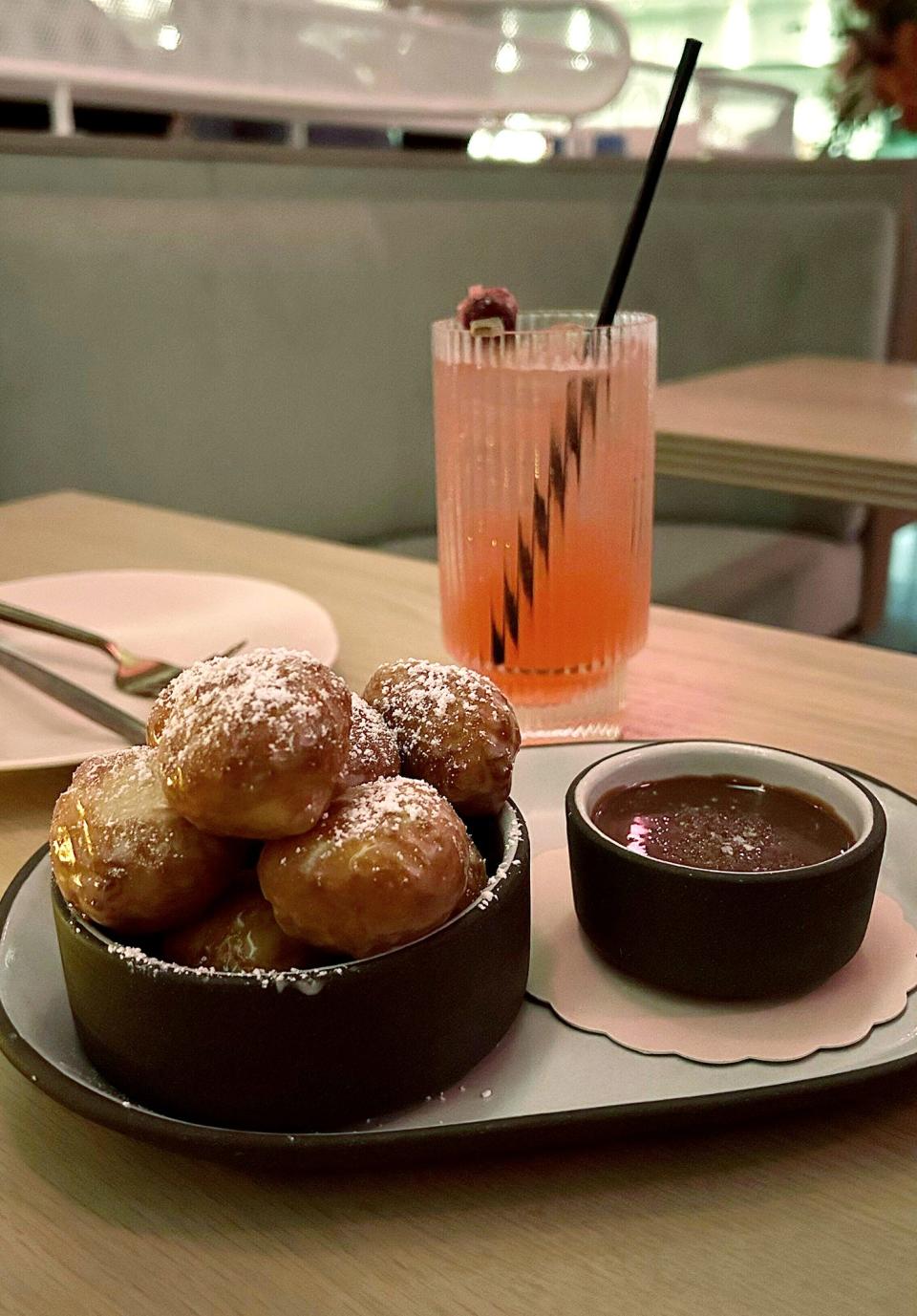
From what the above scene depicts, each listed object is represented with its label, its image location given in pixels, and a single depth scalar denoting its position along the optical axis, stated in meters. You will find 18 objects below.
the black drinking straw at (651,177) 0.71
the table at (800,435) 1.57
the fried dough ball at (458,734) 0.45
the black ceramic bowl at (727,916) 0.43
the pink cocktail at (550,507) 0.72
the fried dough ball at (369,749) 0.43
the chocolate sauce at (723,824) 0.47
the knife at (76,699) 0.72
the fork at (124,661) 0.81
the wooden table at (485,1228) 0.35
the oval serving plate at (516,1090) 0.38
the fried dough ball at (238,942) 0.39
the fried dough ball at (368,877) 0.37
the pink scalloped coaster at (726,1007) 0.43
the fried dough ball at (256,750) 0.37
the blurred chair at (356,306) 1.90
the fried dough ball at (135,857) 0.39
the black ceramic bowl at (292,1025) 0.37
